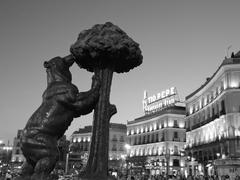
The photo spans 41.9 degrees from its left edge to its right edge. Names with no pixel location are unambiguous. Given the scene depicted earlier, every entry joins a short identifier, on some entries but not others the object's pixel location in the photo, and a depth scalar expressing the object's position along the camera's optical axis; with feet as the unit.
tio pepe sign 235.40
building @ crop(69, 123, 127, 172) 267.53
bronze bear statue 15.46
